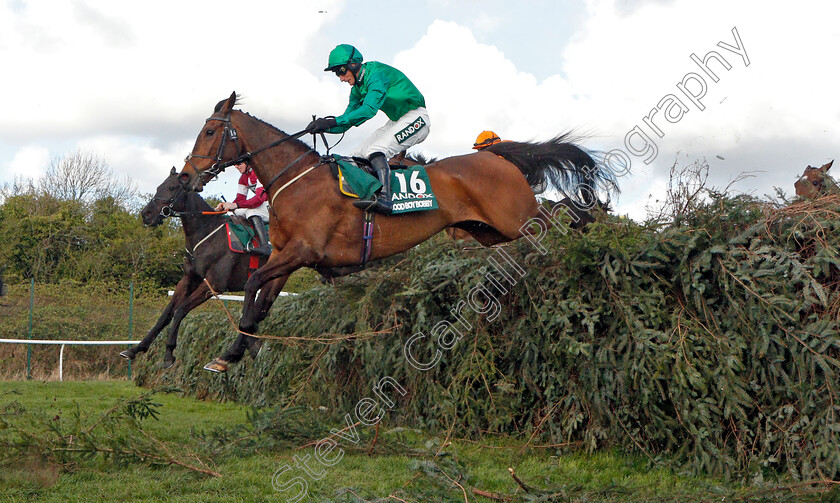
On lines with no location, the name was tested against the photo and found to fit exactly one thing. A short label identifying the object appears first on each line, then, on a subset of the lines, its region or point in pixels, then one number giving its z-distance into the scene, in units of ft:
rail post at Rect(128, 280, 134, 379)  46.98
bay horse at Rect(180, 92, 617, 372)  18.98
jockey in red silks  26.91
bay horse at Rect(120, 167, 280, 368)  25.75
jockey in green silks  19.13
